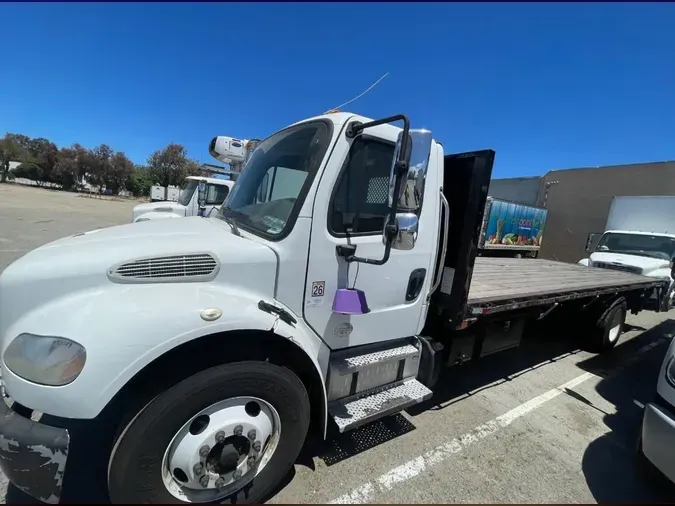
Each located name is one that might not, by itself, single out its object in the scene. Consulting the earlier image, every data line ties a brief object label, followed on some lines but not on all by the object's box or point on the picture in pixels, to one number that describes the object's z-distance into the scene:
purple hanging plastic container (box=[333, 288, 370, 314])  2.09
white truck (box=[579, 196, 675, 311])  7.95
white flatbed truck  1.51
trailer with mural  15.85
